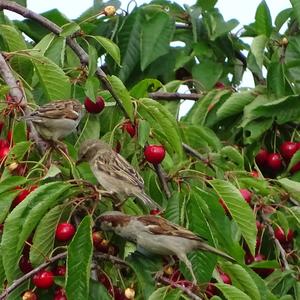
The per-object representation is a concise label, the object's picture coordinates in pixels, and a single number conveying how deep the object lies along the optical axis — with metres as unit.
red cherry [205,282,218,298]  6.70
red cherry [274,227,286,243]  8.80
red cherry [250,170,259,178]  8.41
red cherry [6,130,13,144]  7.38
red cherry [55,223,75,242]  6.57
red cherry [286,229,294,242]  8.82
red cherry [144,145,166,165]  7.48
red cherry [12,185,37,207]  6.81
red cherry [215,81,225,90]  10.61
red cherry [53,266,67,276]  6.64
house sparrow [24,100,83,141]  7.31
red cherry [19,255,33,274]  6.75
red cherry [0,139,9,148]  7.40
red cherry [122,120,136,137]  7.80
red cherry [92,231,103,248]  6.62
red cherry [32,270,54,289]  6.46
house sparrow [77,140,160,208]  7.29
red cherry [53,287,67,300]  6.58
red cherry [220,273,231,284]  7.09
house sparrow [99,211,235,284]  6.62
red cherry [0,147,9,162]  7.18
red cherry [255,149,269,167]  9.90
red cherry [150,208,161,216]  7.29
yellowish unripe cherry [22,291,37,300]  6.54
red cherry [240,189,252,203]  8.15
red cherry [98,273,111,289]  6.71
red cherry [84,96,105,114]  8.01
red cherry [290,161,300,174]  9.74
